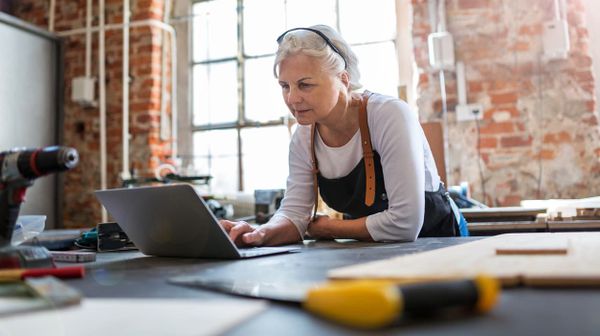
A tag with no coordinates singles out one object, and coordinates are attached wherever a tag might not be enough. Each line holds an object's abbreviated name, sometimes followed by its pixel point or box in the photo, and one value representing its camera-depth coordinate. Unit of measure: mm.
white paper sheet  437
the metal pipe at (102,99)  3875
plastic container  1123
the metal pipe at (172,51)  3955
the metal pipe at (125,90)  3844
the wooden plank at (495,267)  589
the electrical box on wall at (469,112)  3238
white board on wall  3535
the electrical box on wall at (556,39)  3086
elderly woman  1515
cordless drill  831
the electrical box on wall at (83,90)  3902
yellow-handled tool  416
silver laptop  1024
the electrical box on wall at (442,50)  3232
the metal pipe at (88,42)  3971
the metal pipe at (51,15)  4062
